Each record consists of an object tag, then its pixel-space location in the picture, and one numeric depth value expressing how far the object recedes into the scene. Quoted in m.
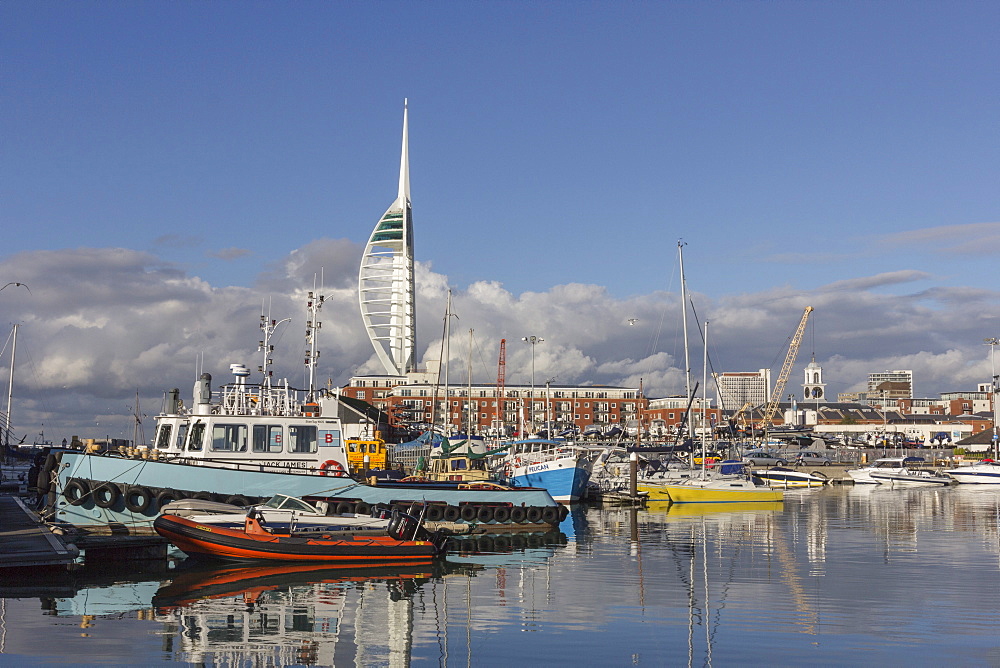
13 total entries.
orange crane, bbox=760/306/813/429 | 156.00
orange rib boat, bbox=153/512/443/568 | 25.88
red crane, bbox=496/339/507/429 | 159.12
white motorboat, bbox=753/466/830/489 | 81.44
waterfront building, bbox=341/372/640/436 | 192.50
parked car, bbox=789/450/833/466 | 104.12
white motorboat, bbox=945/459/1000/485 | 82.12
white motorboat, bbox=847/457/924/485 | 86.27
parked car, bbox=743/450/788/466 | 95.62
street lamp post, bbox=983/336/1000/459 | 110.24
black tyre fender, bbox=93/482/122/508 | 29.20
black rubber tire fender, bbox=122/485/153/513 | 29.28
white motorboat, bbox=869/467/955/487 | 84.44
